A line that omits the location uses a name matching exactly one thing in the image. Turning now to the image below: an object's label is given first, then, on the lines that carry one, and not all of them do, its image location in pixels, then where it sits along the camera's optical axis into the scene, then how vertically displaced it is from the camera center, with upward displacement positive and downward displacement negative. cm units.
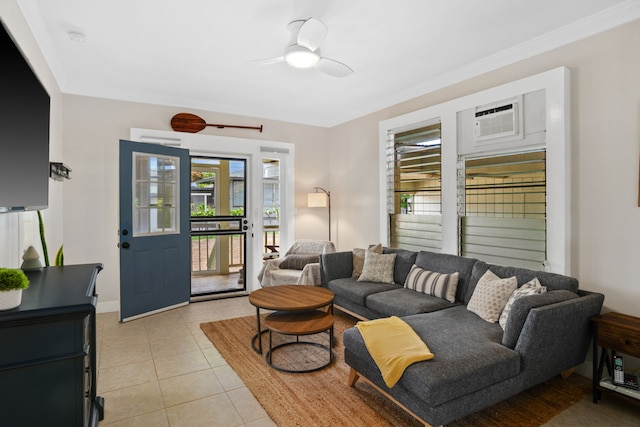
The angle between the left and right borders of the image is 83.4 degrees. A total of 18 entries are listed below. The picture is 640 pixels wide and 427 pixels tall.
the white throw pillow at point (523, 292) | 255 -55
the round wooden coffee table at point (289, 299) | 297 -74
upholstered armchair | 433 -65
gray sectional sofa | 196 -83
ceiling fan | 252 +128
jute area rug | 219 -124
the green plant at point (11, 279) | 126 -23
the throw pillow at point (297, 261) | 474 -62
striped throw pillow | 325 -64
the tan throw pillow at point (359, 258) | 420 -52
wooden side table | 224 -81
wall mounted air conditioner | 318 +88
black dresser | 128 -55
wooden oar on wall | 466 +121
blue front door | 409 -17
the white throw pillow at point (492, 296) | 271 -63
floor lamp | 543 +23
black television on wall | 150 +38
